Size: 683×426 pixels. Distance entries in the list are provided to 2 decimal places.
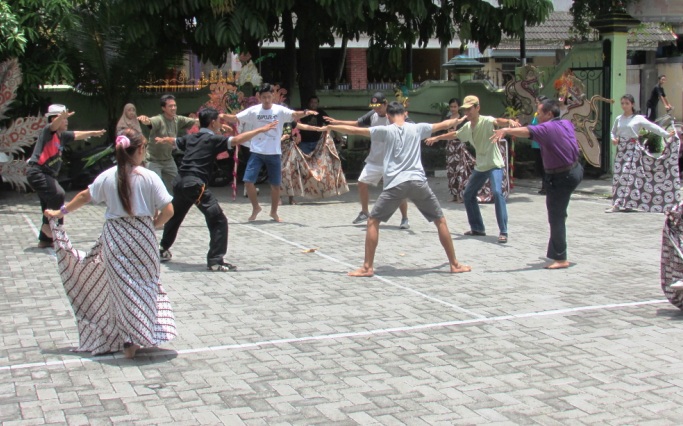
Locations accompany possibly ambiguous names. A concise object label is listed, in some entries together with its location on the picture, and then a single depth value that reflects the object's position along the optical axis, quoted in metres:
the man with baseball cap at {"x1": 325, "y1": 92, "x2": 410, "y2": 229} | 11.83
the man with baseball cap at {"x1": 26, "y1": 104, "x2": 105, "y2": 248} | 10.45
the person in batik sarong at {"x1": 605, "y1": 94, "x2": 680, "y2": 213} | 12.94
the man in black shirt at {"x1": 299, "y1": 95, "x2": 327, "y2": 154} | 15.87
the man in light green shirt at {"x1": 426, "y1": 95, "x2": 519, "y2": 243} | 10.86
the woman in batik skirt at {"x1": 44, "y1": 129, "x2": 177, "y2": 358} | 6.18
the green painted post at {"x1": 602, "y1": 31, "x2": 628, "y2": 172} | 16.94
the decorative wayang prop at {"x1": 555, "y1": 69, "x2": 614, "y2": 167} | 15.42
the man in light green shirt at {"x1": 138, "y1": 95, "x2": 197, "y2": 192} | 11.77
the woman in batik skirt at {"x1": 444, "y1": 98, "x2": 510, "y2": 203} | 14.48
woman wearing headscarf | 12.27
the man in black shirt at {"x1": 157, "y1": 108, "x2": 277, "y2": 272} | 9.31
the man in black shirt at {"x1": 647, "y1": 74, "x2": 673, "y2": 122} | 22.92
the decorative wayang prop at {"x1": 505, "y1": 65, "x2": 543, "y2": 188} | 17.03
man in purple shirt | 9.27
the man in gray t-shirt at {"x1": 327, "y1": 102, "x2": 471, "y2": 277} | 8.98
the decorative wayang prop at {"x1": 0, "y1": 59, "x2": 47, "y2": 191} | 15.17
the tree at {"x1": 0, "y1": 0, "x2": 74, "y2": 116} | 15.47
